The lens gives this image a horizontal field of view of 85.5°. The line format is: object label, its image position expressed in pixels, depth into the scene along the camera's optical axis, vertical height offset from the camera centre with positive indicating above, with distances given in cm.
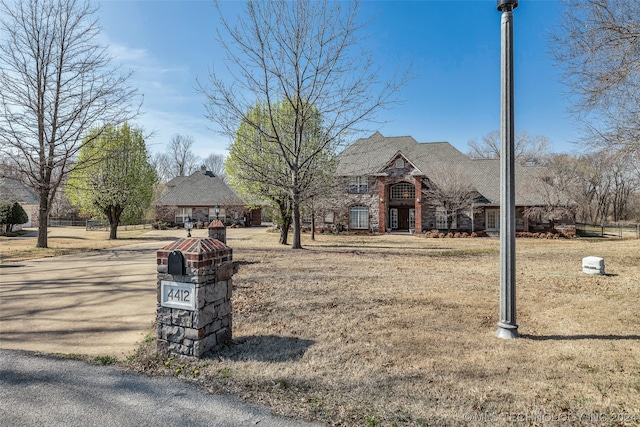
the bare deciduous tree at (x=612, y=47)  768 +390
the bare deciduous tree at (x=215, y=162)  7420 +1213
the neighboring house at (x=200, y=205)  3638 +138
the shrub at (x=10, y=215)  2439 +22
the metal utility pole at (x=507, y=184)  450 +45
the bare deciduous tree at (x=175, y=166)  6354 +955
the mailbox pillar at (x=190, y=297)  401 -94
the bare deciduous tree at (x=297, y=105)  1347 +467
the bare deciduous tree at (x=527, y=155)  4191 +786
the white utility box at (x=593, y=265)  952 -131
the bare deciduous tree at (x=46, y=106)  1577 +521
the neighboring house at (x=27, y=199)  3297 +194
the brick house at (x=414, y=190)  2600 +226
